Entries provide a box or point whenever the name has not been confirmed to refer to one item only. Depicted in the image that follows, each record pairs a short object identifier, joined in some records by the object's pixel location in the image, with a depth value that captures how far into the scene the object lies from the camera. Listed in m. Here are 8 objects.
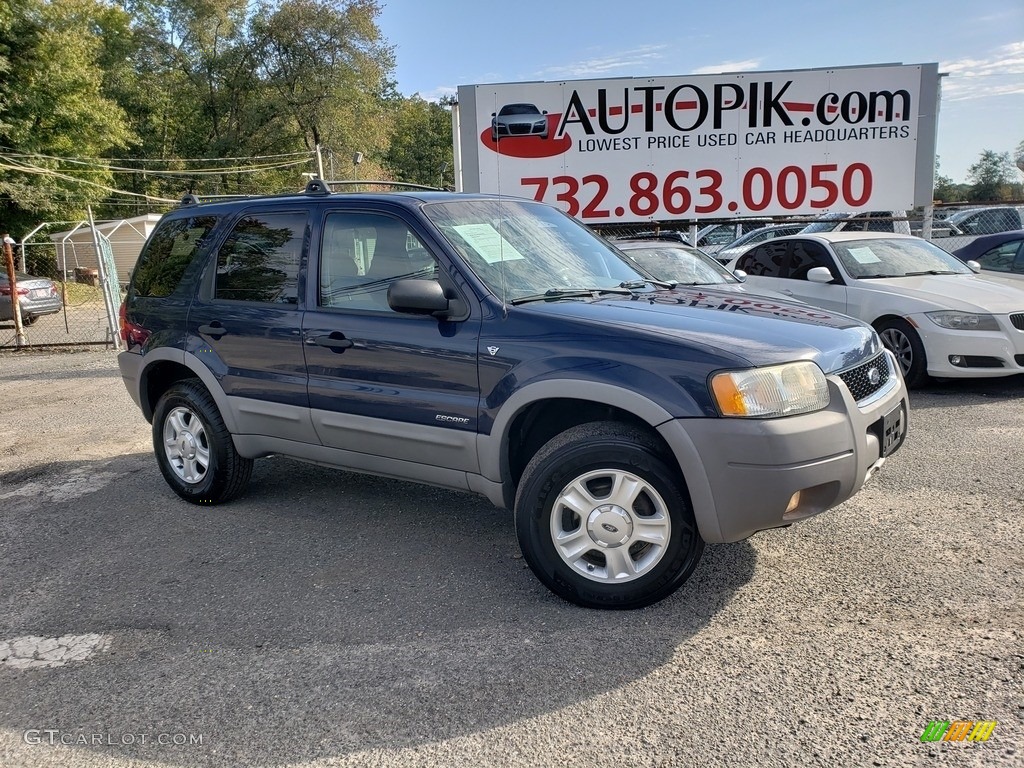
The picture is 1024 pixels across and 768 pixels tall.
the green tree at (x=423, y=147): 64.94
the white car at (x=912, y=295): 7.45
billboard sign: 11.90
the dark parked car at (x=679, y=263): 8.35
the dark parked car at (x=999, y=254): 9.91
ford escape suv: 3.32
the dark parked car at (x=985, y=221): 18.27
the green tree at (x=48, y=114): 27.06
